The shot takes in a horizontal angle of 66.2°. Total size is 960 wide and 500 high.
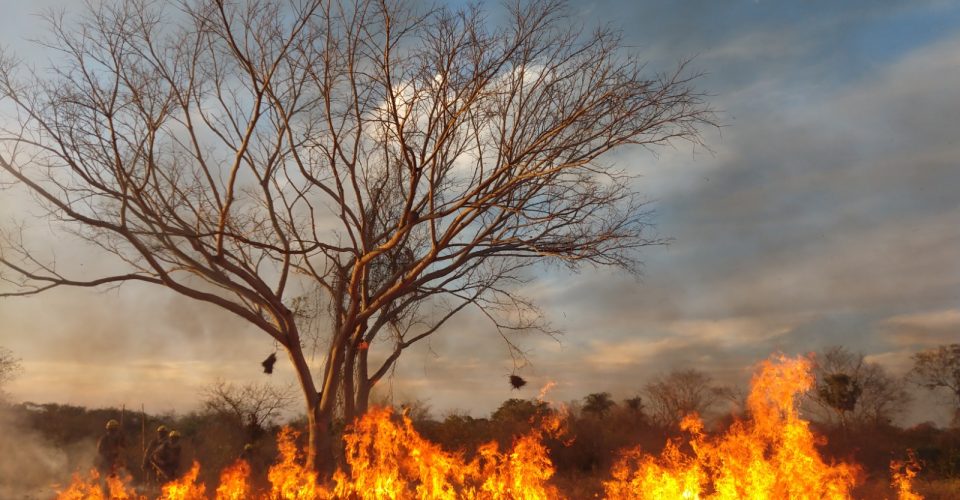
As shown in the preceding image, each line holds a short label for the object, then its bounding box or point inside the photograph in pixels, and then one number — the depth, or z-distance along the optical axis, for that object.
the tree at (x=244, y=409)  26.59
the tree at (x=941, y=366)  37.88
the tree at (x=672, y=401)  24.39
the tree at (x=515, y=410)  28.70
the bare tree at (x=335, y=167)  13.38
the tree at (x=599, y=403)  34.66
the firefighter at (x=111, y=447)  18.00
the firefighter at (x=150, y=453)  18.39
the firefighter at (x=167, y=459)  17.75
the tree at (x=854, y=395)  32.59
